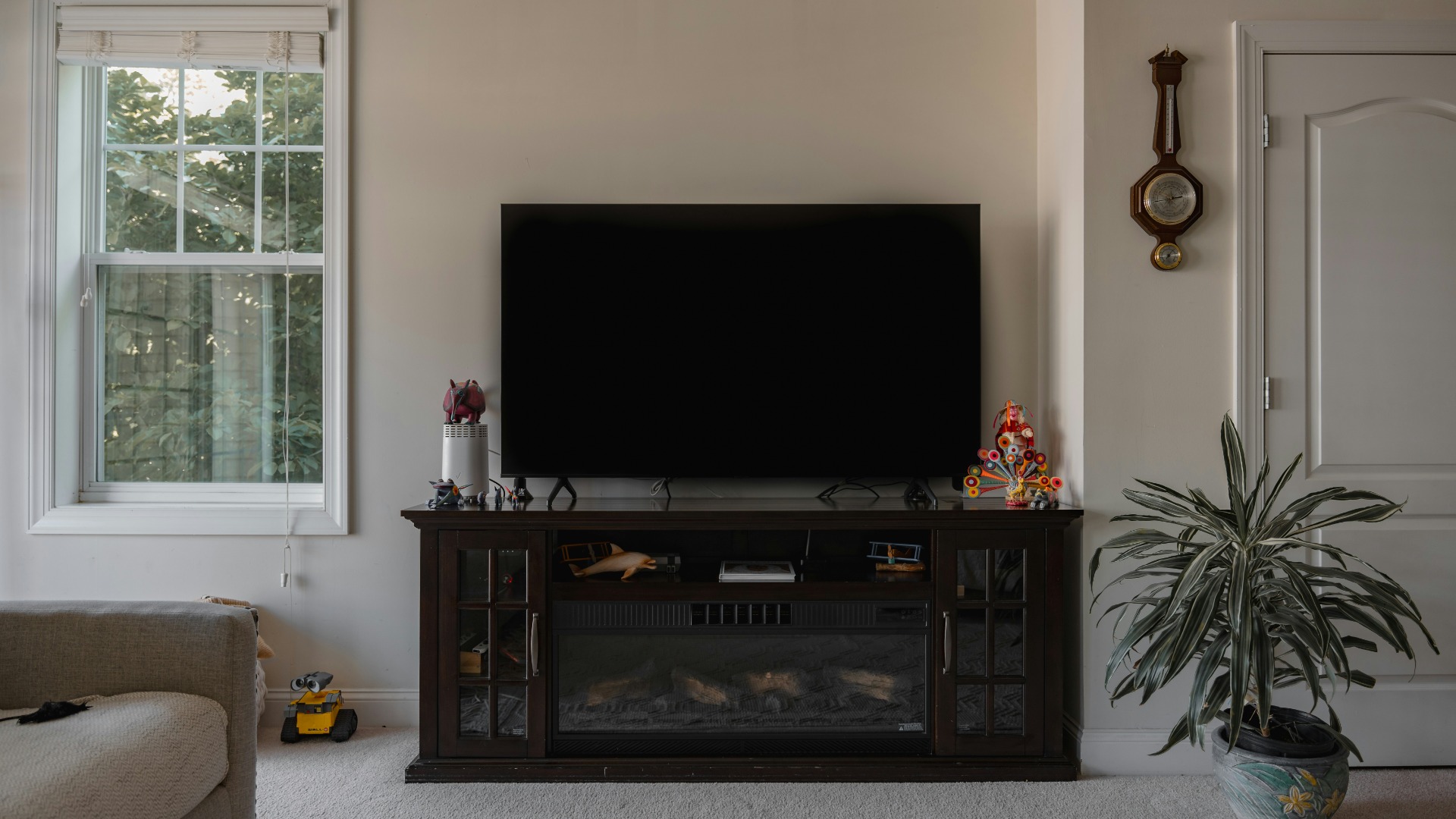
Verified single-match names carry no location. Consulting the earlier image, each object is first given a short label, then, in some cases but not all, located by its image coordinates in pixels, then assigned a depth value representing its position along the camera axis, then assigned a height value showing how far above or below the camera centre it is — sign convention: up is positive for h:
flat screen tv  2.43 +0.21
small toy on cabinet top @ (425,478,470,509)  2.19 -0.23
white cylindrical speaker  2.30 -0.13
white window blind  2.57 +1.25
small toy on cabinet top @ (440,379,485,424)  2.37 +0.03
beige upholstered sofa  1.45 -0.53
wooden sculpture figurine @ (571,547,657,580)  2.20 -0.42
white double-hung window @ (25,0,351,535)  2.56 +0.19
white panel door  2.25 +0.31
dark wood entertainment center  2.15 -0.68
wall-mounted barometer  2.23 +0.64
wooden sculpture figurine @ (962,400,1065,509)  2.24 -0.16
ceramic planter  1.73 -0.82
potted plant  1.71 -0.49
